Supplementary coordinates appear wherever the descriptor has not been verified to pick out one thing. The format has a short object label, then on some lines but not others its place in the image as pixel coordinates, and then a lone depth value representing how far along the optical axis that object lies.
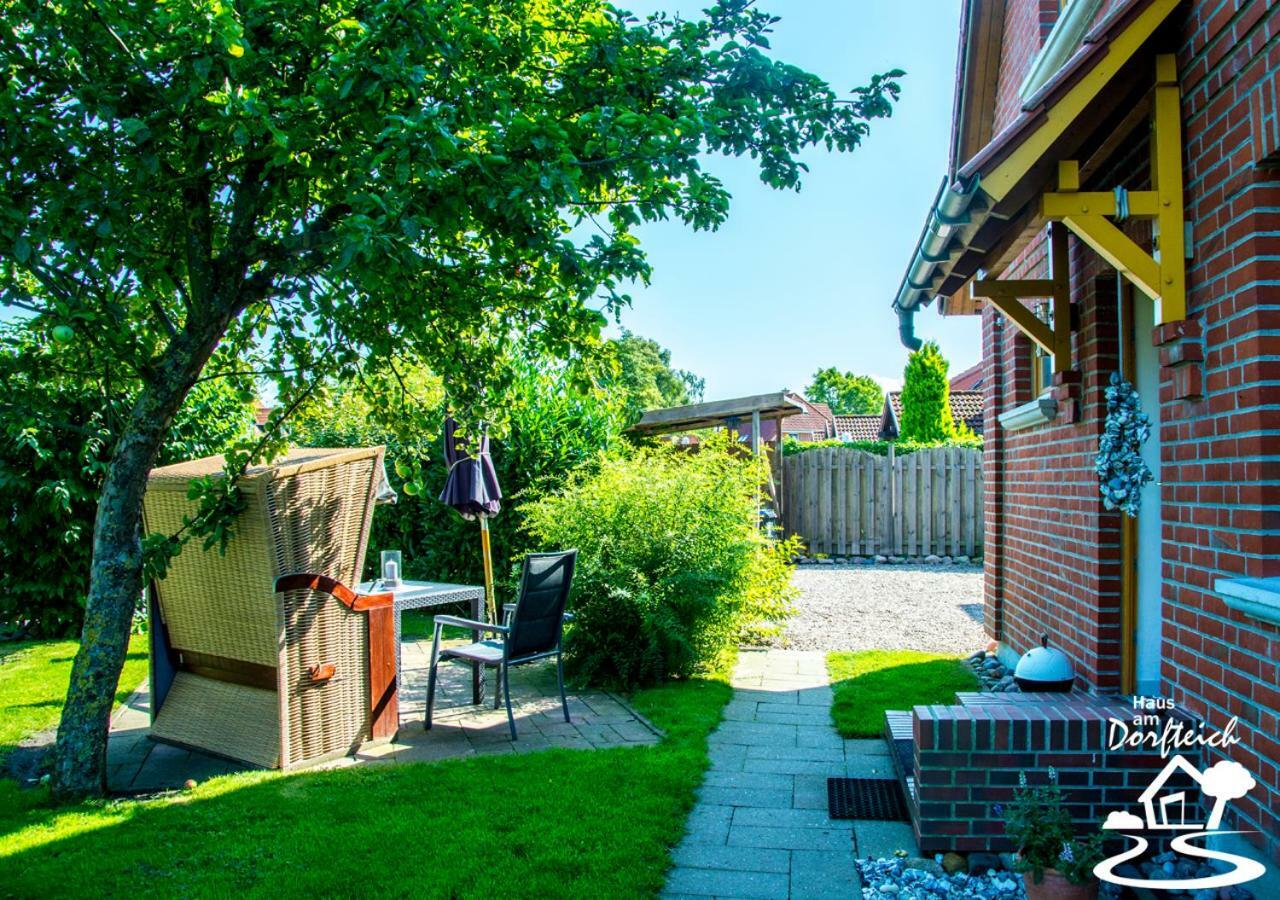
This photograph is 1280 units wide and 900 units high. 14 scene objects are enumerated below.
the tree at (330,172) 3.41
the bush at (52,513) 7.99
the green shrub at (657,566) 6.57
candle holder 6.17
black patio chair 5.42
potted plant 2.74
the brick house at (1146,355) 2.71
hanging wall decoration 3.72
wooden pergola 11.98
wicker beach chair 4.73
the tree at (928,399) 25.11
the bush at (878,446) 16.64
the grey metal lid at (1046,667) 4.21
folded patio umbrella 7.64
